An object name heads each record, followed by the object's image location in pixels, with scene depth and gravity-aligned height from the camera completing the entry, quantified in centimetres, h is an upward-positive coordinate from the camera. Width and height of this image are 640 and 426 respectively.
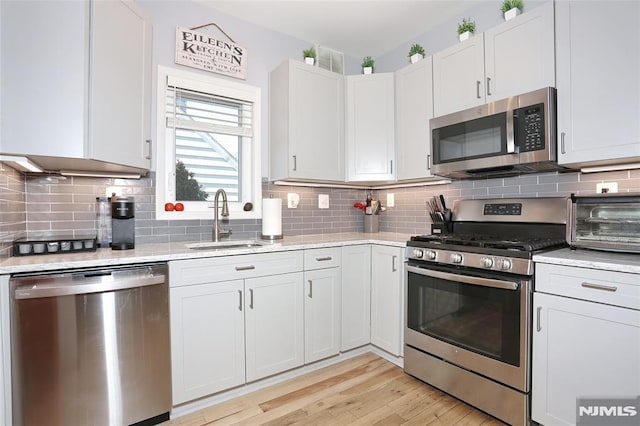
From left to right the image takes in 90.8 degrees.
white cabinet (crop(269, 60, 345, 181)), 253 +73
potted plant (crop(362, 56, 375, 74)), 285 +131
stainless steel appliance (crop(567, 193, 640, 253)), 157 -7
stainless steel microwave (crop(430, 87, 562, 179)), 183 +46
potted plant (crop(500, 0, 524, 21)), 204 +132
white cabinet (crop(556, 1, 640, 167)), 157 +67
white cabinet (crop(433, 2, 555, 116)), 186 +96
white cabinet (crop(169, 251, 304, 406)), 179 -68
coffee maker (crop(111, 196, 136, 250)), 187 -7
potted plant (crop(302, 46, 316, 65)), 272 +134
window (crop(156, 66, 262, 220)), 233 +54
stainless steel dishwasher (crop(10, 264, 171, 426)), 141 -65
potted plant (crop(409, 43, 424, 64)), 258 +129
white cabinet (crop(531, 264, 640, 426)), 134 -60
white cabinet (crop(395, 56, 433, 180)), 248 +75
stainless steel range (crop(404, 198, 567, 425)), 163 -55
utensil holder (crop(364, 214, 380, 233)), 319 -12
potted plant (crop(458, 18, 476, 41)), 227 +130
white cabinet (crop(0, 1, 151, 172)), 145 +64
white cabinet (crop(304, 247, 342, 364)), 226 -69
